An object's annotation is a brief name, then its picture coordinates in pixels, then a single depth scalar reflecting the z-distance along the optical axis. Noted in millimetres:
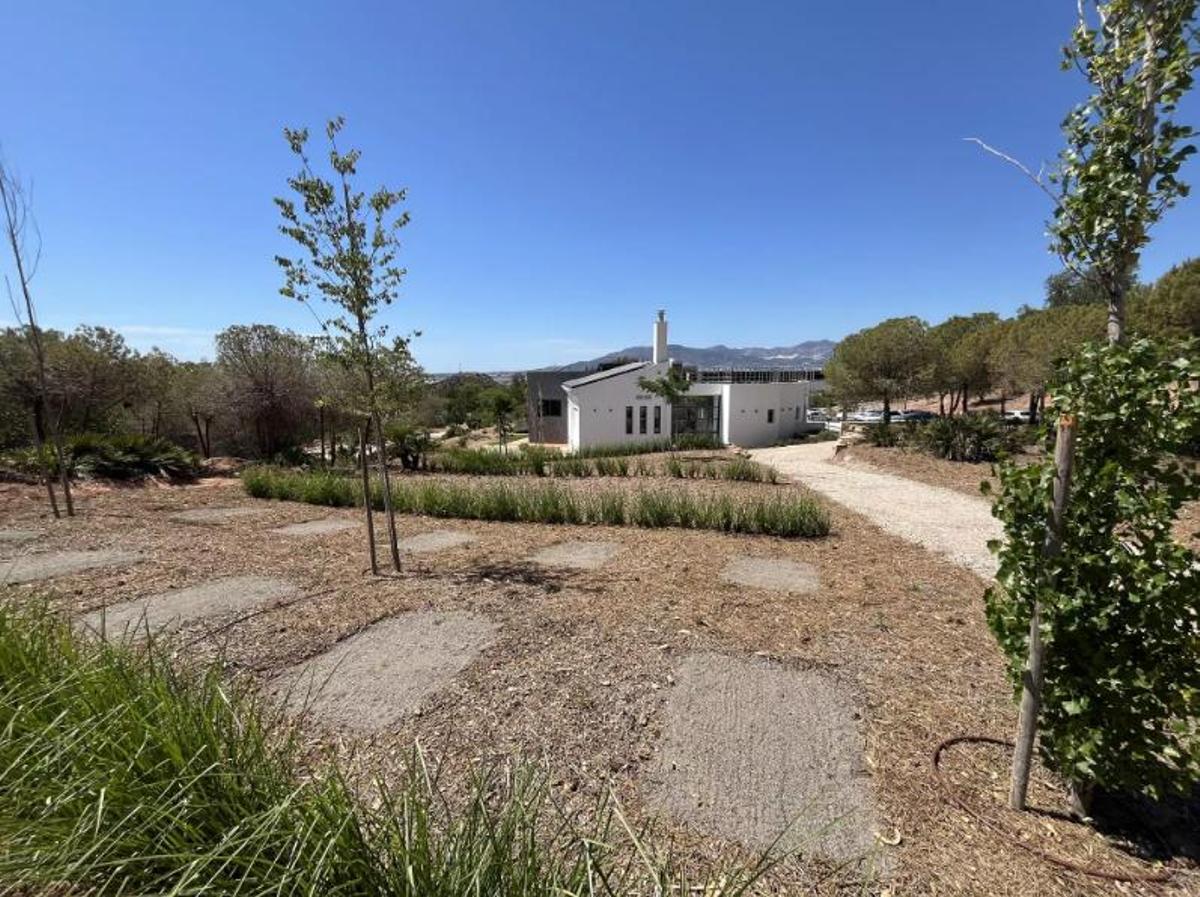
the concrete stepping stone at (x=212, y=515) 8161
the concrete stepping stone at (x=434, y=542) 6660
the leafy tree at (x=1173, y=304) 17562
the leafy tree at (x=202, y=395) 17172
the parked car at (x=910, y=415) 30031
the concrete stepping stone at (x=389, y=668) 3018
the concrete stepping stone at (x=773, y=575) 5227
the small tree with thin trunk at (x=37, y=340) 7207
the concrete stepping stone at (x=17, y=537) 6574
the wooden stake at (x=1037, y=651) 1946
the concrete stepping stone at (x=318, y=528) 7448
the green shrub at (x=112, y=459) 10828
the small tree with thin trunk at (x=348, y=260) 4715
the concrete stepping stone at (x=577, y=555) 5961
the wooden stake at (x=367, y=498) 5496
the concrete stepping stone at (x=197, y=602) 4219
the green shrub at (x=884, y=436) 16547
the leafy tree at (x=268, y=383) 17141
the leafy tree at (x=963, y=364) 20922
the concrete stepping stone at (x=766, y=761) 2186
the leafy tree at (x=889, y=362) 20062
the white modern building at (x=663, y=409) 24766
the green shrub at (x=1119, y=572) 1823
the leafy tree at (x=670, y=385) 20781
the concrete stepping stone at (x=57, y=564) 5289
